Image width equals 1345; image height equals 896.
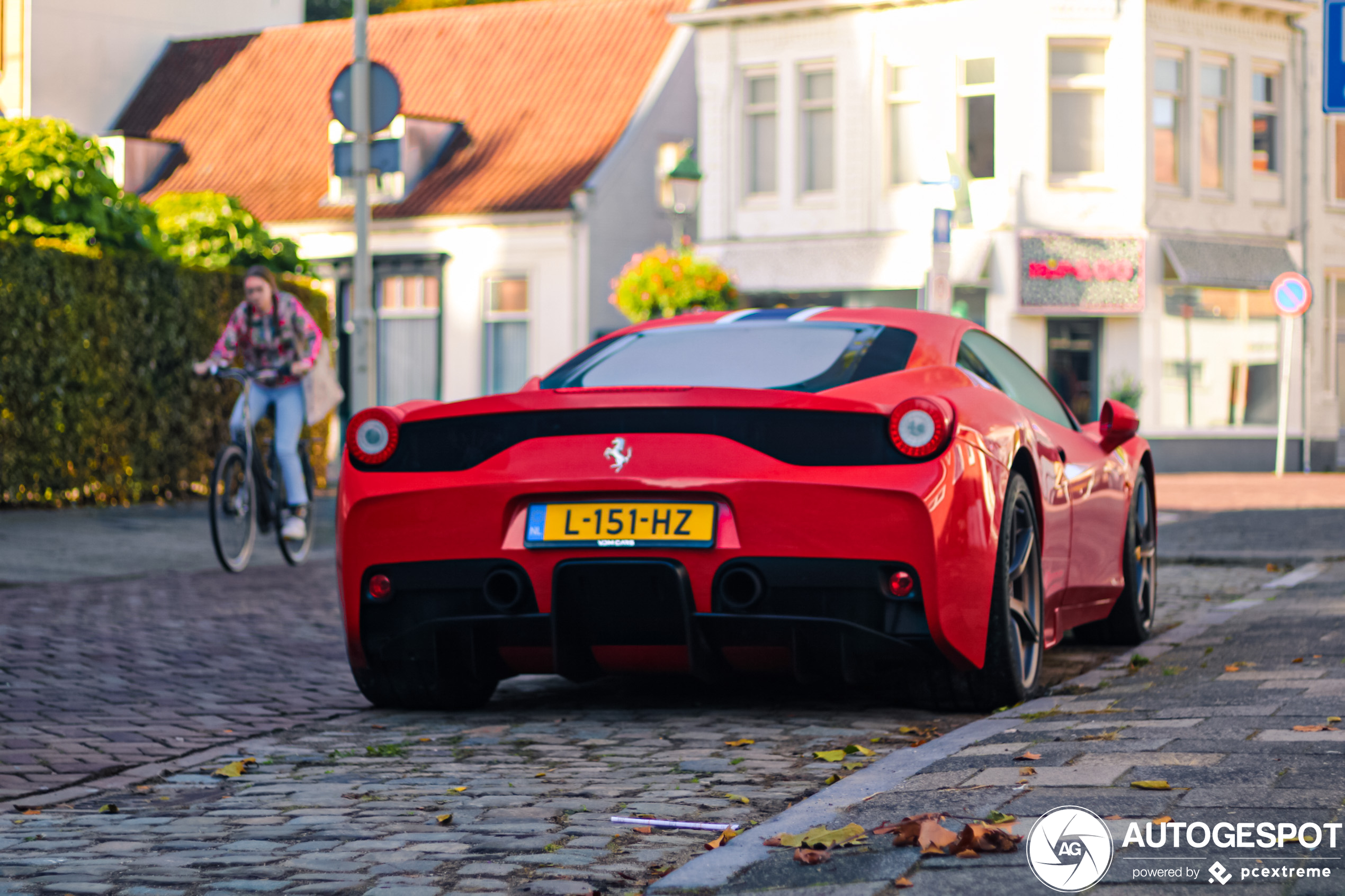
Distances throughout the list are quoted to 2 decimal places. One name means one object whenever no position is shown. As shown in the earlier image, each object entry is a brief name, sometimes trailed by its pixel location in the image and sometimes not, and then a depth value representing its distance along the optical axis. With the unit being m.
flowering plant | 28.00
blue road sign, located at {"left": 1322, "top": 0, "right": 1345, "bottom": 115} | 9.12
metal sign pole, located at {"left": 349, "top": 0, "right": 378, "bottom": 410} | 16.66
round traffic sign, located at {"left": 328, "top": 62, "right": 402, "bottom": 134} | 16.44
